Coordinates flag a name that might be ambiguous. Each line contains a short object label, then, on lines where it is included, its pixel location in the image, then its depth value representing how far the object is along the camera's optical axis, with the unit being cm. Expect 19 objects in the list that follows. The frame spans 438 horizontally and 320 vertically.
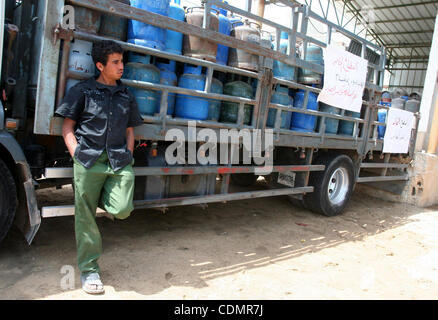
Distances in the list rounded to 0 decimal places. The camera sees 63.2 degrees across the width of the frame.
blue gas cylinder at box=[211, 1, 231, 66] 356
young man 252
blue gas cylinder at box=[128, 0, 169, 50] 297
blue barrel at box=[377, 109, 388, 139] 599
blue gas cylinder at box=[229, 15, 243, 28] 389
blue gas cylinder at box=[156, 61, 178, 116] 319
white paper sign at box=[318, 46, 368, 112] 456
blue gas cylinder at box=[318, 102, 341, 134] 473
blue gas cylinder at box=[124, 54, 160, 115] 296
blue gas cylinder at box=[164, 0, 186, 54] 320
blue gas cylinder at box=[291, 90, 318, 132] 441
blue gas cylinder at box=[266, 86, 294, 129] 409
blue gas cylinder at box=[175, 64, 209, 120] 330
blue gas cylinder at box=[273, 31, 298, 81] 409
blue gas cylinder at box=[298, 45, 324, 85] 446
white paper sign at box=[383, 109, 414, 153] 606
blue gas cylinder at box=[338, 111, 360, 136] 514
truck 262
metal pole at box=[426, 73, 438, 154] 679
